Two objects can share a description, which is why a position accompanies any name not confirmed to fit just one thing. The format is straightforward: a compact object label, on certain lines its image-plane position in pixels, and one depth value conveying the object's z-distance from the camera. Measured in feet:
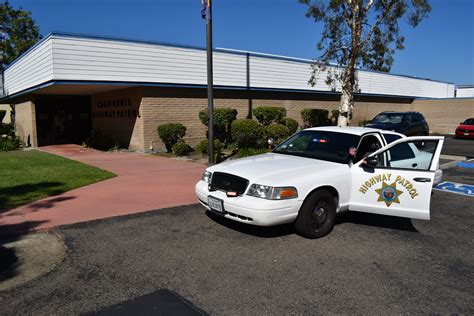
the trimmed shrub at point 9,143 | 57.30
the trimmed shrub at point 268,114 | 55.47
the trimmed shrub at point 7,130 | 74.62
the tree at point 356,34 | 46.47
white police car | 16.31
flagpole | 33.27
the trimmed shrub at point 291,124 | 55.88
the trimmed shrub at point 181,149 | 46.60
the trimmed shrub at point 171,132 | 48.73
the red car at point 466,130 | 72.95
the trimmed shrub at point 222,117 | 50.65
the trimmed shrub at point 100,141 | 56.34
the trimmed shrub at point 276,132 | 49.01
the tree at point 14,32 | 116.47
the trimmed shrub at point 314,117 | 67.00
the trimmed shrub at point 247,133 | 47.85
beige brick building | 44.96
